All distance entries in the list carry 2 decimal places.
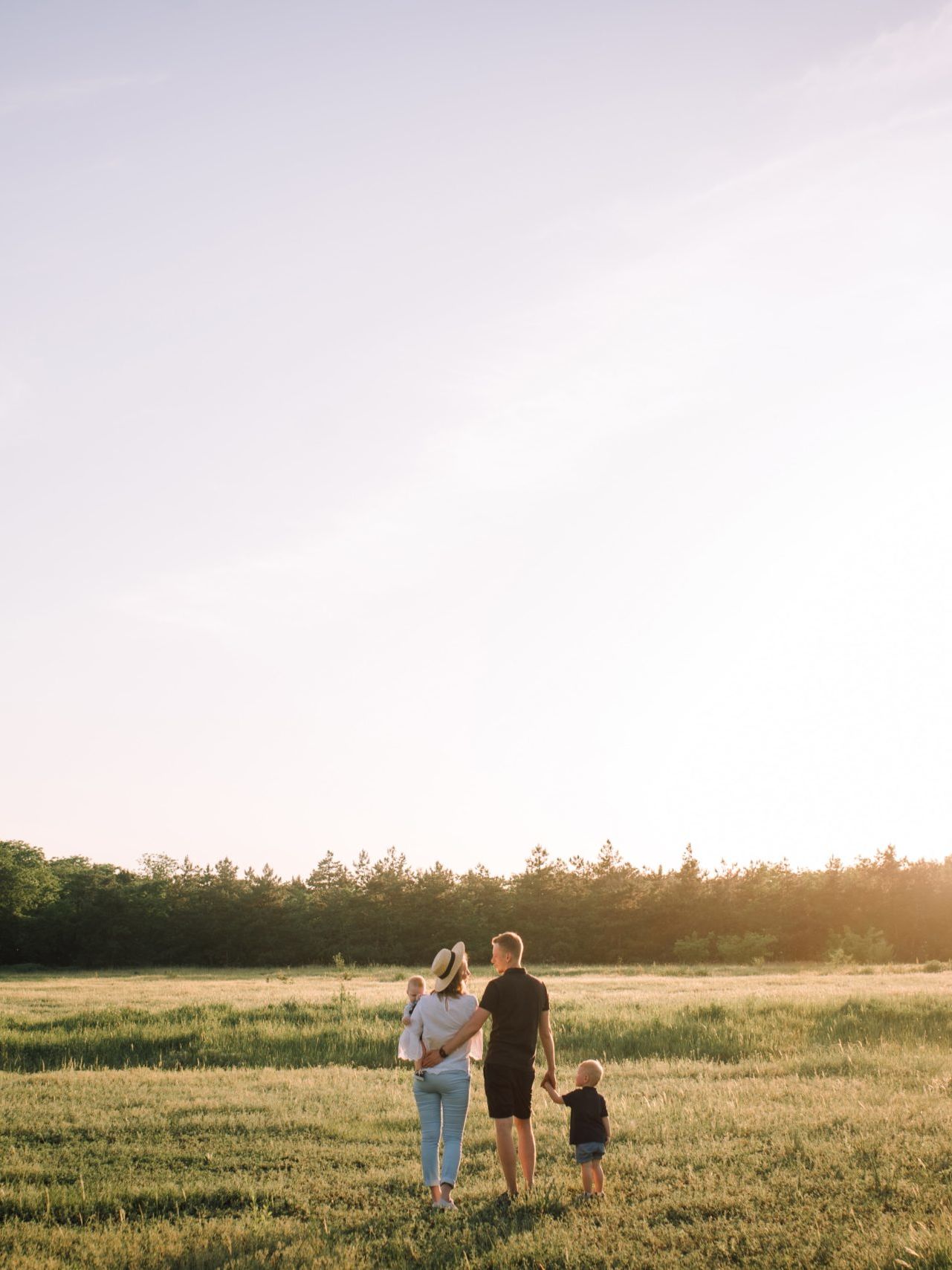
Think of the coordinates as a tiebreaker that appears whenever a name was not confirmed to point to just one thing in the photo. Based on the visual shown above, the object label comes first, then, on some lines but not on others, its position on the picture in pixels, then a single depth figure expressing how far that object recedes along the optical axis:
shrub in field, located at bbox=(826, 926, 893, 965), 59.80
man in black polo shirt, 8.45
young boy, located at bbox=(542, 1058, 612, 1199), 8.44
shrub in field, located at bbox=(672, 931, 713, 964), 63.06
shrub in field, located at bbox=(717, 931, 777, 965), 61.81
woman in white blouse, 8.46
